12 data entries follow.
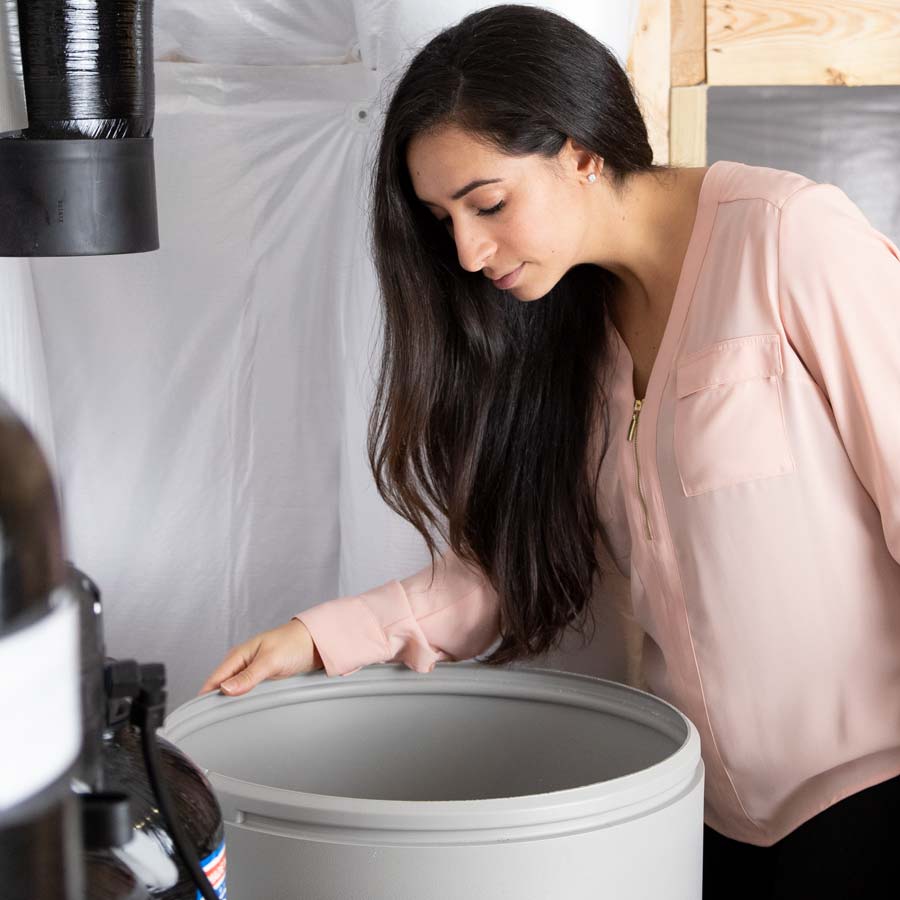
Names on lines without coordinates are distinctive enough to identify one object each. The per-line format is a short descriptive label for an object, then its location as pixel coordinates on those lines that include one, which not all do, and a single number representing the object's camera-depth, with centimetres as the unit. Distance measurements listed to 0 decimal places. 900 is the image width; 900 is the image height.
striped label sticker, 162
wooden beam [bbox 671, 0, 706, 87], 277
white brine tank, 178
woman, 213
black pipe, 202
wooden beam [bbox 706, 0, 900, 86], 281
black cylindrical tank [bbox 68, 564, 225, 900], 114
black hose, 131
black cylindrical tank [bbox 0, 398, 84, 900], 90
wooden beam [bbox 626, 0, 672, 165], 267
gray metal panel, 288
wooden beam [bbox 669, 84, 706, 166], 276
